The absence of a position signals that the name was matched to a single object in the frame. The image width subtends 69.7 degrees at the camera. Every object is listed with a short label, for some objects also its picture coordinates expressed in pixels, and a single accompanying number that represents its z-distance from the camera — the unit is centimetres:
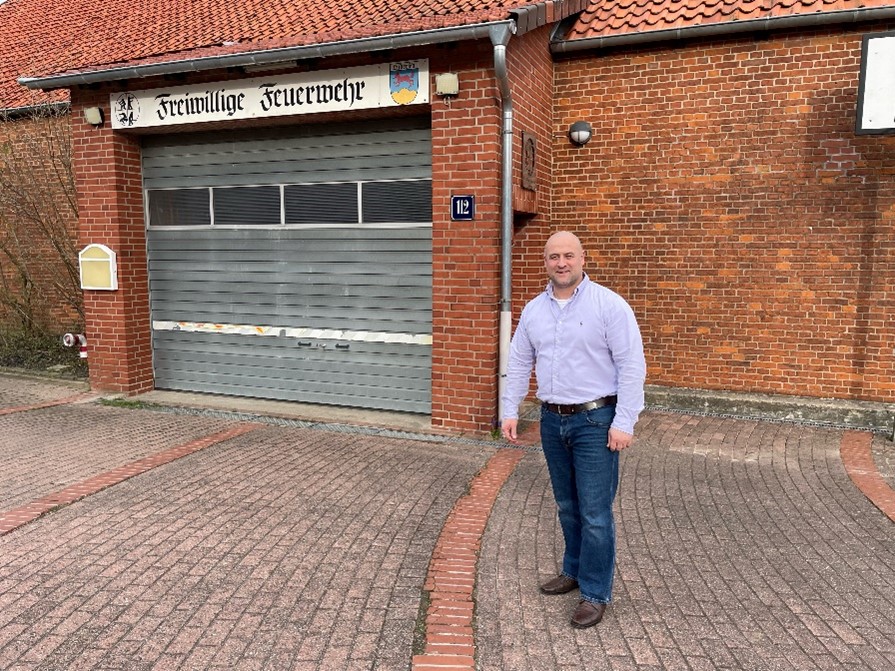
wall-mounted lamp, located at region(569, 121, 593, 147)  746
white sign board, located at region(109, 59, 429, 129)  631
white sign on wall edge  595
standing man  299
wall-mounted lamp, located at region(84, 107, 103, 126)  753
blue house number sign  618
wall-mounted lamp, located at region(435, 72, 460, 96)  603
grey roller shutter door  696
